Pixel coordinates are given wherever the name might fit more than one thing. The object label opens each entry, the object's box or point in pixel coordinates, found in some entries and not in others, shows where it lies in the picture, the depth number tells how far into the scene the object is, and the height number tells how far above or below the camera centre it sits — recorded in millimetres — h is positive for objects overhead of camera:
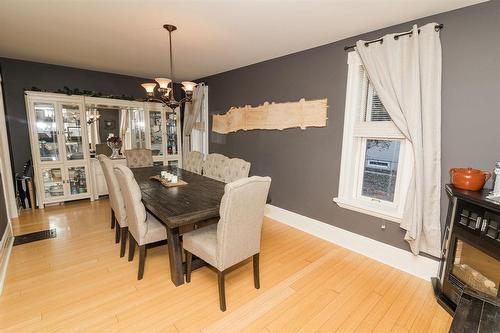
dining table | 1755 -599
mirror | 4359 +124
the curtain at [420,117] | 2035 +190
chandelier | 2420 +487
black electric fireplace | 1529 -803
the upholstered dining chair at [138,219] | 1956 -768
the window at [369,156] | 2439 -210
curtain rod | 2014 +981
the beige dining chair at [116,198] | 2332 -682
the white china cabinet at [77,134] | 3803 -39
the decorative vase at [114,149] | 4434 -330
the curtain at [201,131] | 4902 +61
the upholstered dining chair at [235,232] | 1617 -739
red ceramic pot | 1732 -296
